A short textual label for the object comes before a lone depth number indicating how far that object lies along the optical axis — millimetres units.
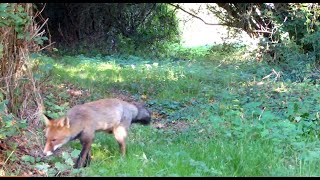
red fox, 5781
